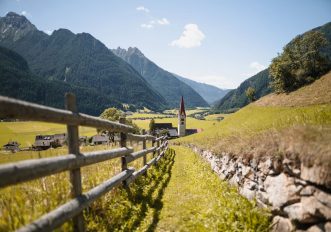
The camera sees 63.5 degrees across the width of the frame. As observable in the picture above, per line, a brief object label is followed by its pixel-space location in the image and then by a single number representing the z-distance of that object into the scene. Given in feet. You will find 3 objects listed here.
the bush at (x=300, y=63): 176.14
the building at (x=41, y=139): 348.32
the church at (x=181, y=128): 492.54
